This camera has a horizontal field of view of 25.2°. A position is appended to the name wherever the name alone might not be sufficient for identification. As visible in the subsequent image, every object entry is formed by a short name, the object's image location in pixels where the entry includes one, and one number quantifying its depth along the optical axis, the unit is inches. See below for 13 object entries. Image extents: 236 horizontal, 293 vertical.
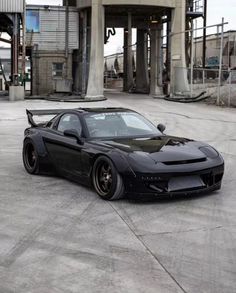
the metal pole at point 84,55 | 1332.4
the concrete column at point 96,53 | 1222.9
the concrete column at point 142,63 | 1633.9
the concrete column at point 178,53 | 1266.0
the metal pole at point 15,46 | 1241.4
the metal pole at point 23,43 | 1266.9
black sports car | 272.7
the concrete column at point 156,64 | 1419.8
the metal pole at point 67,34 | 1389.0
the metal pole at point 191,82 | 1158.8
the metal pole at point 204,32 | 1636.3
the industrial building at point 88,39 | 1245.7
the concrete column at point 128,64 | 1569.0
